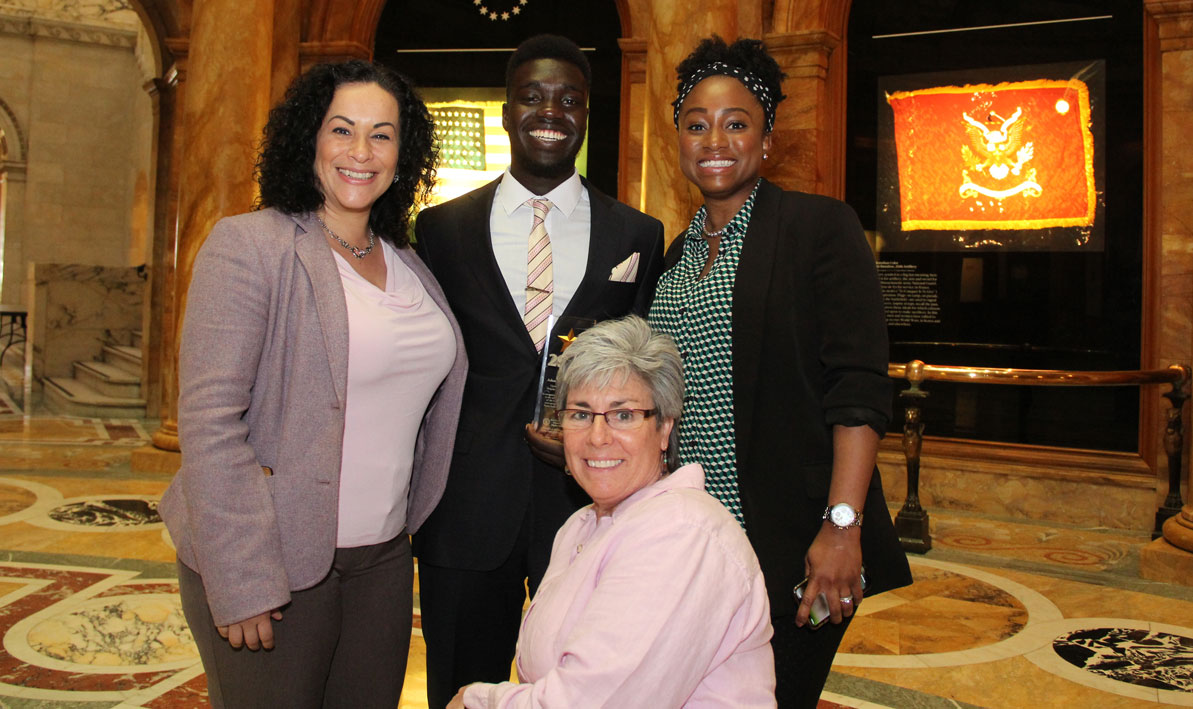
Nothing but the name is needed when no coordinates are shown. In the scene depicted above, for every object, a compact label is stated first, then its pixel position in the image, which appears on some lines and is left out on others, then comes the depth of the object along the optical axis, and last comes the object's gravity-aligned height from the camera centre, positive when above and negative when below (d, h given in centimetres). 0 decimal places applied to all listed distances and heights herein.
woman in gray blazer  191 -8
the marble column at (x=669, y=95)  581 +169
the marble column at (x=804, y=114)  798 +214
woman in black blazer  199 -2
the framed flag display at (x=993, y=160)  761 +179
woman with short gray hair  161 -33
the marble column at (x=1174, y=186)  694 +142
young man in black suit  247 +14
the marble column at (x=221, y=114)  748 +190
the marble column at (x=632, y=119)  861 +225
